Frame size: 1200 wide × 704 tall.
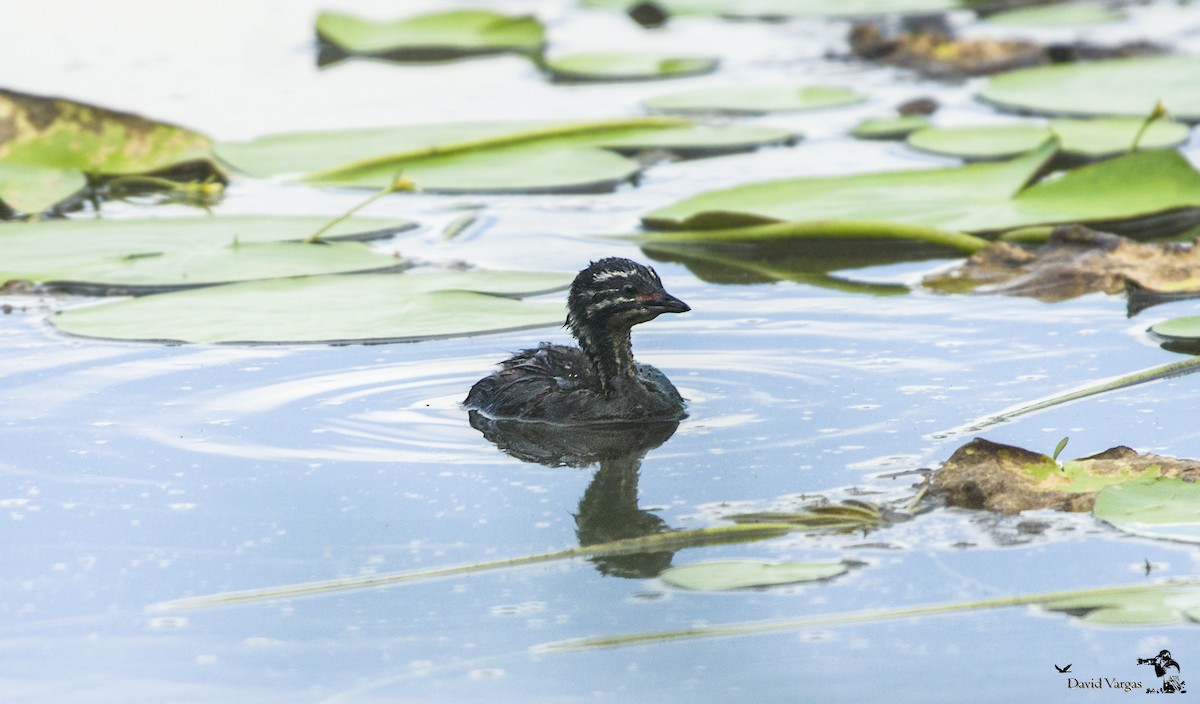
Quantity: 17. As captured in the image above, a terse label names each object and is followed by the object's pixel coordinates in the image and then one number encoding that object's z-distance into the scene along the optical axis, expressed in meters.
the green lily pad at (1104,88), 21.76
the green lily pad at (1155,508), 9.17
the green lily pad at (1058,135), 19.42
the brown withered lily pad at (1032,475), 9.74
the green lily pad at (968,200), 16.42
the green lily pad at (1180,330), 12.99
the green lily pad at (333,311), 13.62
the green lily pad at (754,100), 23.20
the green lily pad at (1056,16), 30.20
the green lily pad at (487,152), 19.11
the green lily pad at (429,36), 29.78
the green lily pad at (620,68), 26.36
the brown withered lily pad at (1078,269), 14.74
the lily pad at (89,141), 19.95
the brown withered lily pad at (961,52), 25.92
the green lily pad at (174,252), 15.31
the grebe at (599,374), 12.32
